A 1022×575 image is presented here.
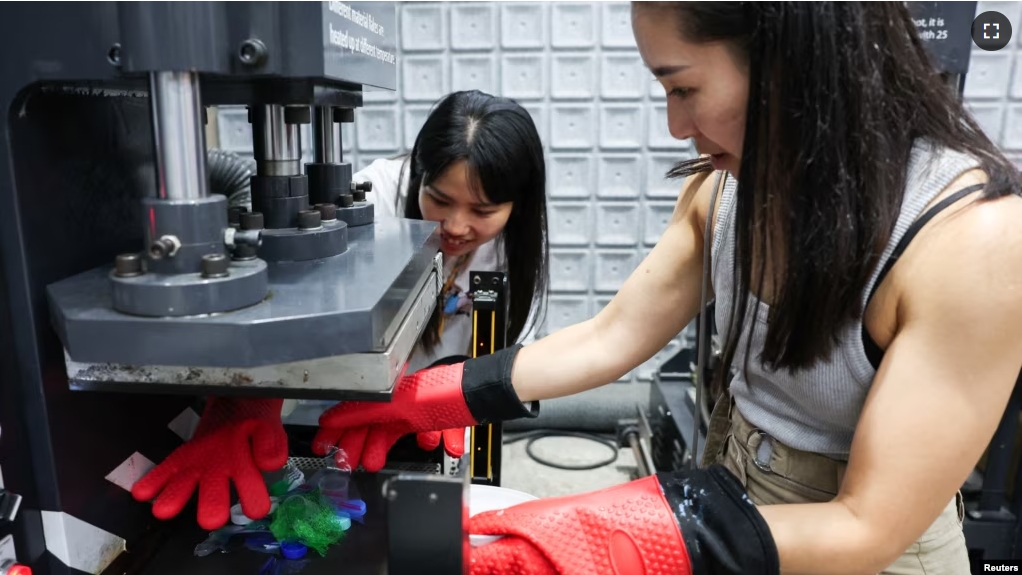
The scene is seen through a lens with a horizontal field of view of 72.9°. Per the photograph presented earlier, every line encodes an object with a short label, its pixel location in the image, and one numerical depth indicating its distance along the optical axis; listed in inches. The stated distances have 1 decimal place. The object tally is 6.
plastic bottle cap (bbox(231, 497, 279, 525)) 26.0
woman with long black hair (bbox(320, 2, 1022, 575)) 21.0
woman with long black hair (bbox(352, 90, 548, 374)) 49.4
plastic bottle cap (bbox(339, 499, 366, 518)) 26.9
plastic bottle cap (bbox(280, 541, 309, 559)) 24.6
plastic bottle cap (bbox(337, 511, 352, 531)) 25.8
